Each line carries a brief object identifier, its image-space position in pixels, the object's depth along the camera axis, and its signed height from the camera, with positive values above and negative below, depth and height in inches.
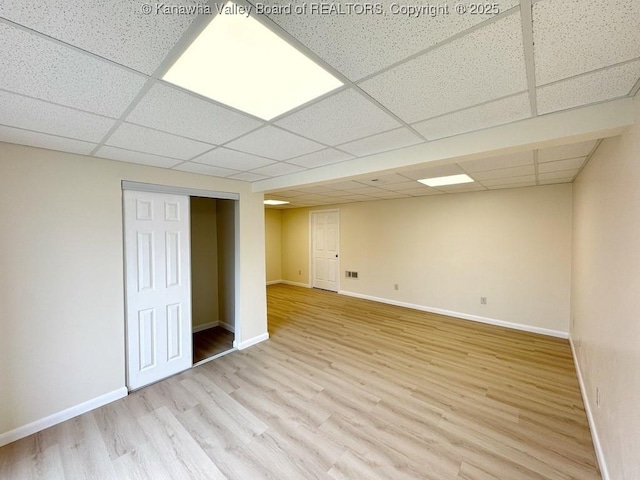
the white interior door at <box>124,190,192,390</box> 104.3 -20.8
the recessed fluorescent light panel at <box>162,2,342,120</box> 37.7 +29.4
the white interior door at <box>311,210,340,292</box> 268.8 -13.4
